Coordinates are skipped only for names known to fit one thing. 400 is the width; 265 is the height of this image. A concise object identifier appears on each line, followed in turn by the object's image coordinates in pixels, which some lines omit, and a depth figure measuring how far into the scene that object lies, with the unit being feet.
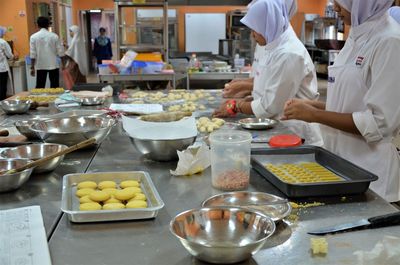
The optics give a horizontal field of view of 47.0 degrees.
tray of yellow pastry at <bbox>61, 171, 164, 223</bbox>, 3.88
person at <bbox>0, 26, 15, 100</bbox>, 25.27
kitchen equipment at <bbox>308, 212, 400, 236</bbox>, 3.72
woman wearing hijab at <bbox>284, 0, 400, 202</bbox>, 5.59
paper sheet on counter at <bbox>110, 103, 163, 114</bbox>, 9.13
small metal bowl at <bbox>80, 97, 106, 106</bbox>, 10.33
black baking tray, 4.40
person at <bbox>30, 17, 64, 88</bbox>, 25.41
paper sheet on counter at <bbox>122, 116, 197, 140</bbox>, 6.15
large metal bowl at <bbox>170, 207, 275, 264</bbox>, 3.15
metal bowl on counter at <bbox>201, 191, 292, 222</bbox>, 4.01
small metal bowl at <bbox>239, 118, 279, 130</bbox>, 7.74
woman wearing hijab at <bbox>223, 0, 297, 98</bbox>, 10.68
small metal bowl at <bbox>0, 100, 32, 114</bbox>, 9.06
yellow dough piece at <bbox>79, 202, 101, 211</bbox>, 3.96
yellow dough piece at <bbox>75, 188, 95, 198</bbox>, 4.33
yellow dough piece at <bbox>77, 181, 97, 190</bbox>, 4.55
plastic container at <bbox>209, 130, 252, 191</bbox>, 4.70
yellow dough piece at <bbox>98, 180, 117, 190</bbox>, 4.58
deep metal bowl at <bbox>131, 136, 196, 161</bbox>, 5.58
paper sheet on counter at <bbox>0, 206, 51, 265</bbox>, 3.20
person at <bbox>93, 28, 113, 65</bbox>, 40.34
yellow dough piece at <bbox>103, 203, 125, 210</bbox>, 3.99
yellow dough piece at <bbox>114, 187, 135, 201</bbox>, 4.23
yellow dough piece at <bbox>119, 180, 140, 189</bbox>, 4.63
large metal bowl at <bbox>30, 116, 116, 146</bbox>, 6.17
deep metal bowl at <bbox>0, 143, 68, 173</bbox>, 5.57
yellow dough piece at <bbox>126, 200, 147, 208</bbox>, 4.02
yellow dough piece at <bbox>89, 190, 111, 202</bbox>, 4.16
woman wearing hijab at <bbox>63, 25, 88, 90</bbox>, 25.44
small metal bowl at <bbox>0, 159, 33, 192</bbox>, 4.49
